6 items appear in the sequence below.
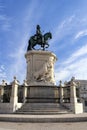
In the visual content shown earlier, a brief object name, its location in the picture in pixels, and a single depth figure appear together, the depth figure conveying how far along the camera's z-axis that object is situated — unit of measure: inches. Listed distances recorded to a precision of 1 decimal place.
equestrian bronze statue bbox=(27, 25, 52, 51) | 702.6
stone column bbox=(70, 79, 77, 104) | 542.3
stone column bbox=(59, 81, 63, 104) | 569.6
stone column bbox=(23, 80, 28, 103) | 555.2
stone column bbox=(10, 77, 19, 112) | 508.9
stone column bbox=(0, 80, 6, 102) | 564.4
